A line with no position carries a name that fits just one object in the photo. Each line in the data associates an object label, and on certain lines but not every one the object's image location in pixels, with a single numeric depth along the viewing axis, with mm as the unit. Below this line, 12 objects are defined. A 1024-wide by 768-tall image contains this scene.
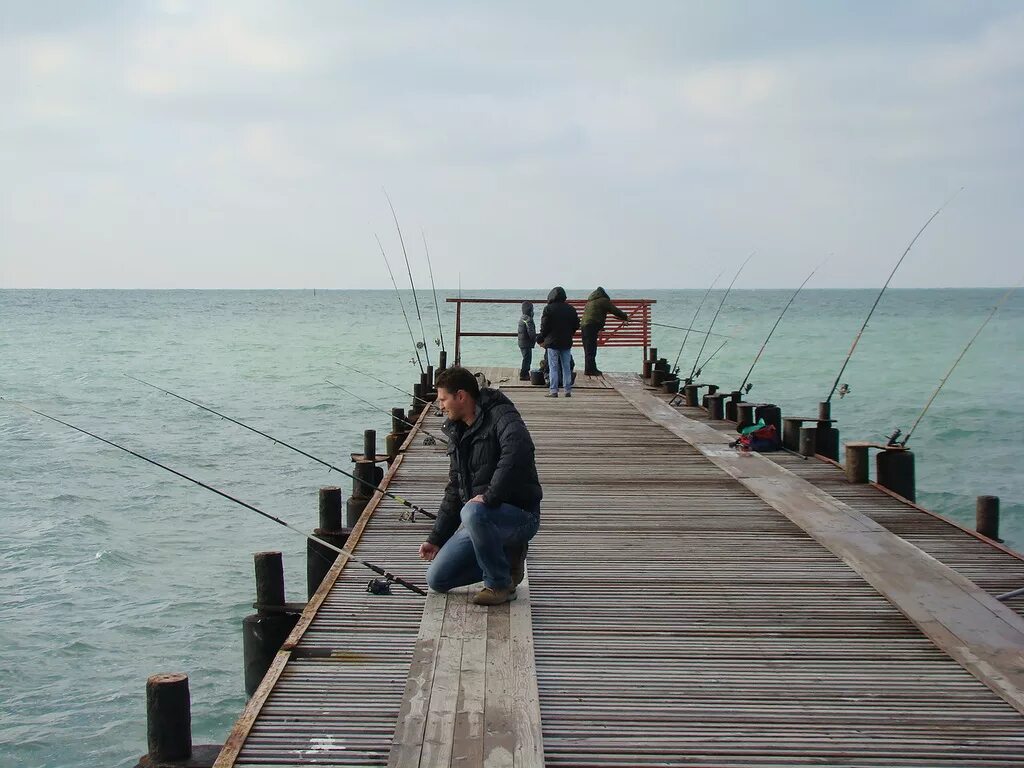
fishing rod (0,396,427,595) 5000
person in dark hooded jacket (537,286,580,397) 13359
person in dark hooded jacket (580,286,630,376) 15273
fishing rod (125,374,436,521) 6488
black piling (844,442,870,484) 8492
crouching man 4648
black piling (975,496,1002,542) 7406
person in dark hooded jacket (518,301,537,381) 15797
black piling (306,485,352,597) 7695
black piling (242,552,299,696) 5785
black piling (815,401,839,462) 9953
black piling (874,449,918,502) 8195
